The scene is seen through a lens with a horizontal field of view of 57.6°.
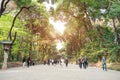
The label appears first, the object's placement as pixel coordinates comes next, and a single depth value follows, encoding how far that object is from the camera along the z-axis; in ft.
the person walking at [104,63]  40.68
